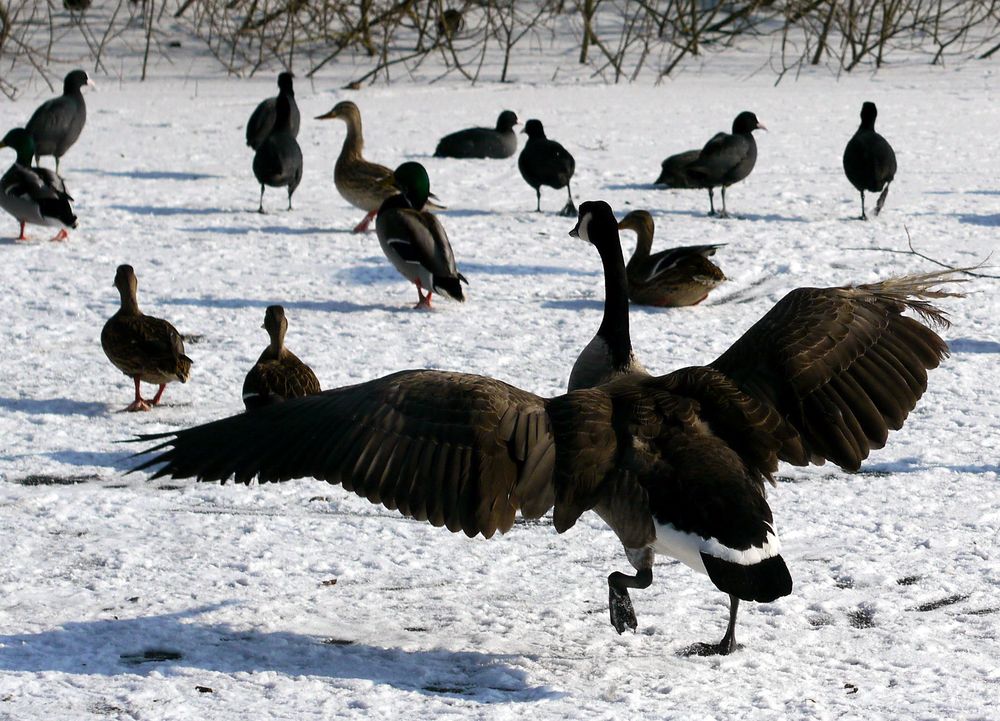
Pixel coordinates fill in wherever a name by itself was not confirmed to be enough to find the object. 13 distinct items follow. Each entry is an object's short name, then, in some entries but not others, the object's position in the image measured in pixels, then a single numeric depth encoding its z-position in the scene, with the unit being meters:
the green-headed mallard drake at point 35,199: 10.45
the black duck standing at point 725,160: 11.82
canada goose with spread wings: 4.20
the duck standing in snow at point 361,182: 11.31
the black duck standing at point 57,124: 13.31
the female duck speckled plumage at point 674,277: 9.02
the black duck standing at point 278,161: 11.70
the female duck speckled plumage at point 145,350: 7.06
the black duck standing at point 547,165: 11.74
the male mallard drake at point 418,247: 9.03
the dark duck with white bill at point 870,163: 11.44
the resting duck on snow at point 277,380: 6.54
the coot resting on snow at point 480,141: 14.33
